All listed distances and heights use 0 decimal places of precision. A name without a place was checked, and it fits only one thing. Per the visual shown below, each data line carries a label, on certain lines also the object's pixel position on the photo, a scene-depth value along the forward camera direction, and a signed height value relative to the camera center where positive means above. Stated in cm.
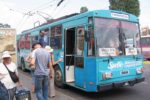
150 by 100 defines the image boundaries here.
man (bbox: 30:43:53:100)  416 -53
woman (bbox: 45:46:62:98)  515 -137
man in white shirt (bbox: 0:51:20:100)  335 -52
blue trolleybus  466 -5
